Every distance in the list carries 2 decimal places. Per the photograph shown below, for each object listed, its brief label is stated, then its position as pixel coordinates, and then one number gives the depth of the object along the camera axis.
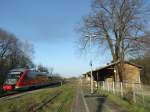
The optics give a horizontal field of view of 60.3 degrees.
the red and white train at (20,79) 16.59
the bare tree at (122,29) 18.22
